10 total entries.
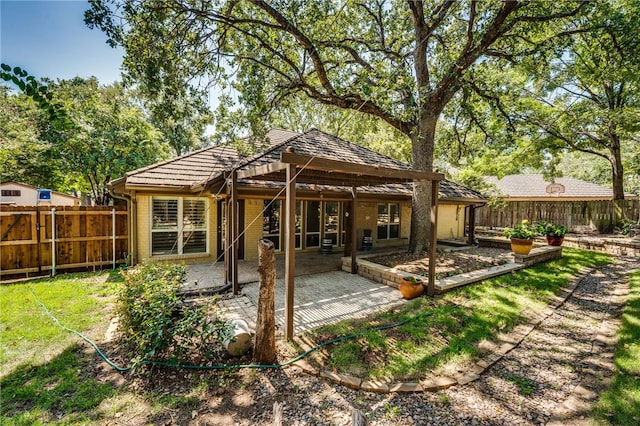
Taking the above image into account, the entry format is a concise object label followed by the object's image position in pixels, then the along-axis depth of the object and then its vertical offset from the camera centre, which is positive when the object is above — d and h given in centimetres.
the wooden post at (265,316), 359 -144
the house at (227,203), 775 +18
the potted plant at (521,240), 873 -97
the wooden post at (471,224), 1368 -71
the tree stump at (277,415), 223 -174
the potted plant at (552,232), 1090 -89
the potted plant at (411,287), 602 -175
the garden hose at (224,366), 336 -203
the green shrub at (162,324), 332 -151
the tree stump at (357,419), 201 -157
